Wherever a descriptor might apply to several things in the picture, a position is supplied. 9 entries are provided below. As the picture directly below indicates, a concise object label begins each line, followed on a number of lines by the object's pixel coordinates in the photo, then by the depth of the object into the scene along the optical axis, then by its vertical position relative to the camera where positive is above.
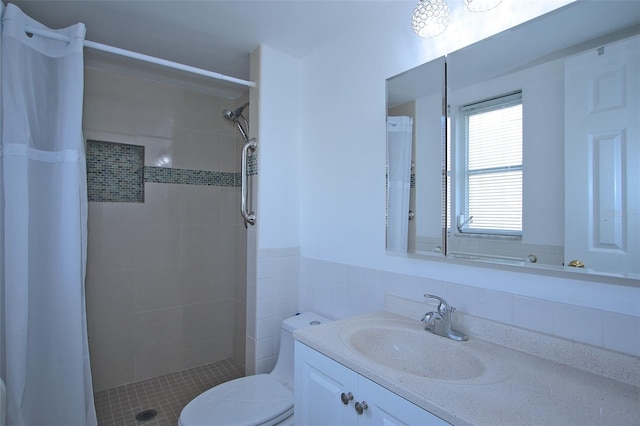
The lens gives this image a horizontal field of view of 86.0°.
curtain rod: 1.60 +0.81
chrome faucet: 1.25 -0.39
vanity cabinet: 0.90 -0.55
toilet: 1.42 -0.84
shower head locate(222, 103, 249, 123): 2.32 +0.68
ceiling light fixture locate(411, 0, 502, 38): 1.29 +0.76
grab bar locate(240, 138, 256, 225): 2.07 +0.17
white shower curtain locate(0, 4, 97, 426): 1.61 -0.06
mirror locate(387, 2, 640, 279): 0.94 +0.22
